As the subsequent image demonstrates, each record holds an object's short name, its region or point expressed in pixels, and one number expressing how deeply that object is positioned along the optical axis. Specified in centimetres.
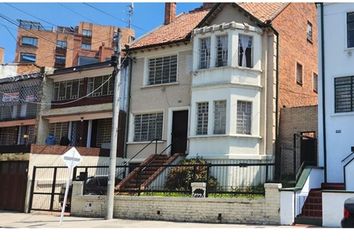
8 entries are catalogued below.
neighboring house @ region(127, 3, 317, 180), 2088
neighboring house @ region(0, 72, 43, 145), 2980
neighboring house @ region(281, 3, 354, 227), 1712
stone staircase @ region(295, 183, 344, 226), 1412
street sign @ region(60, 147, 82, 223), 1528
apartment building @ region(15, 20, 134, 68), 6706
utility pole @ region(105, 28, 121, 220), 1716
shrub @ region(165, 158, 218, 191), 1856
